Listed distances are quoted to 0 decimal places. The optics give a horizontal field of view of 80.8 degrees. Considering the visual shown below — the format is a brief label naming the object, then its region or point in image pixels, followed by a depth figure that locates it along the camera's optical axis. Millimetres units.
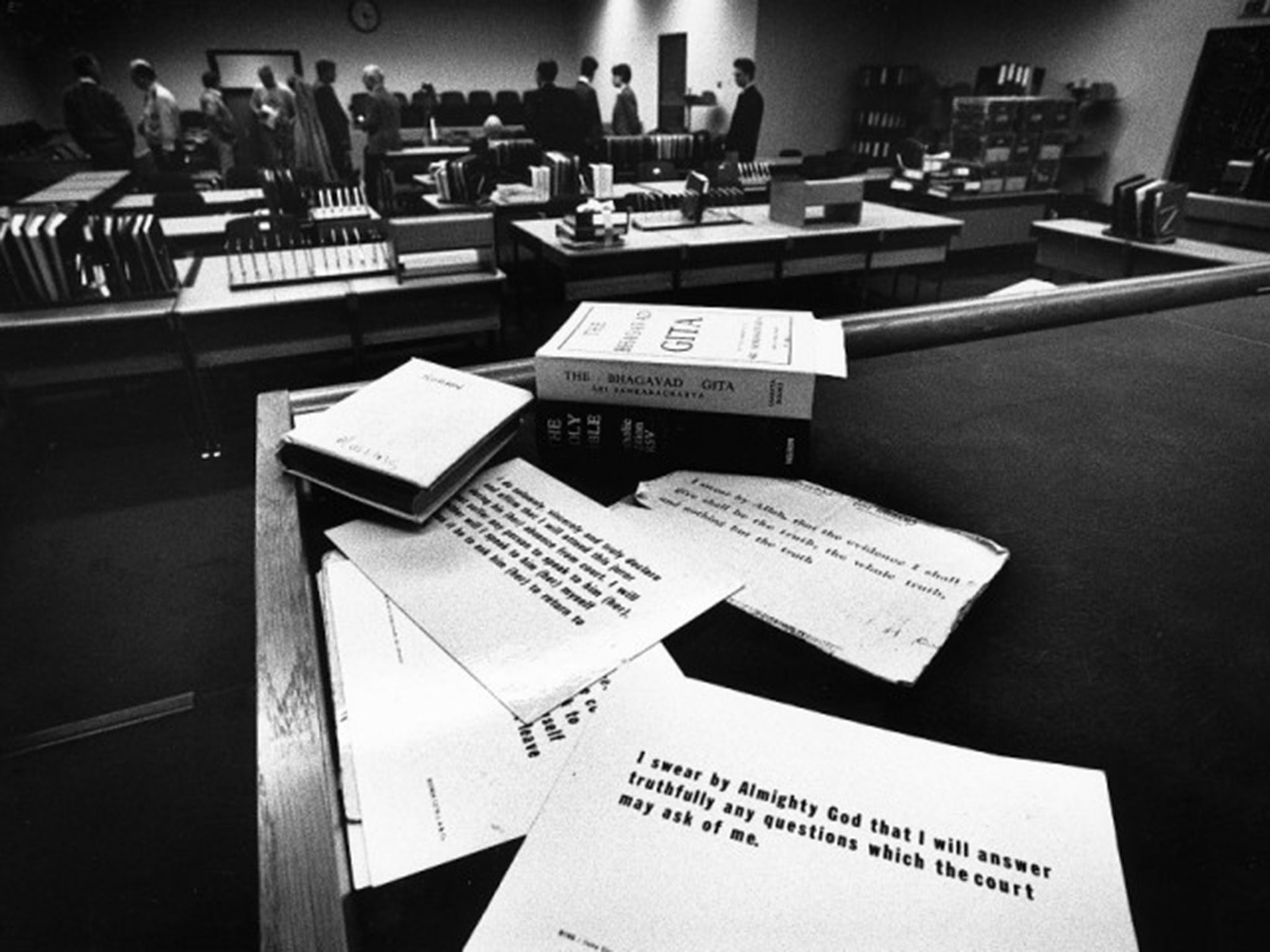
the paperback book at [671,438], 826
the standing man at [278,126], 7137
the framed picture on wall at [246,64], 11055
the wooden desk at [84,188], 4930
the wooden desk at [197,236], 4094
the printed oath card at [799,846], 392
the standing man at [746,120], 6758
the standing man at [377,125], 6758
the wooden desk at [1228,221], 4316
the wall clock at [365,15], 11367
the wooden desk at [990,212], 5672
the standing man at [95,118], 6539
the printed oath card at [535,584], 574
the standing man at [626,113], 9141
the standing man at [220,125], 8320
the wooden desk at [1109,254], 3482
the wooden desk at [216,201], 4828
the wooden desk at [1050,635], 421
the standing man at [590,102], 7020
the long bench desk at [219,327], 2807
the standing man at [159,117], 7465
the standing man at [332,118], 7742
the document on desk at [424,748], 443
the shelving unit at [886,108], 8680
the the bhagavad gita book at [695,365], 786
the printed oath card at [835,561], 604
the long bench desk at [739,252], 3867
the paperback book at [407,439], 725
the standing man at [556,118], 6297
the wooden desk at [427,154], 7754
